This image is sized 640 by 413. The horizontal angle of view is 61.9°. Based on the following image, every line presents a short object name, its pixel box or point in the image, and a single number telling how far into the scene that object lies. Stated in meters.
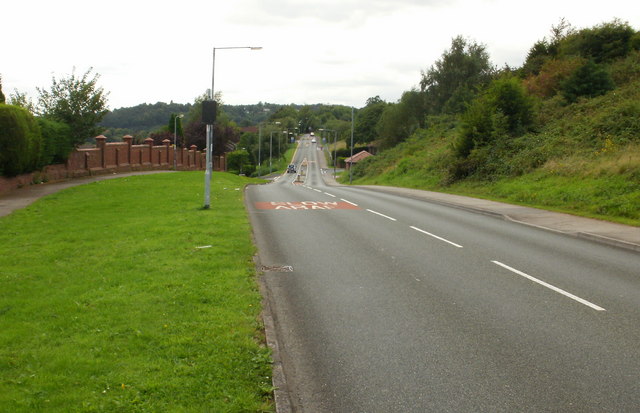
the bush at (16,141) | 21.52
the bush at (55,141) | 26.09
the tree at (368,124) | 128.25
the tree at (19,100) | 34.30
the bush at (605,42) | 42.69
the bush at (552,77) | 38.91
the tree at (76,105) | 30.03
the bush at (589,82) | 33.56
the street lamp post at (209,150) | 17.62
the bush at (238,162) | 91.62
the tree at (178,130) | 76.83
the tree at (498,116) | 31.81
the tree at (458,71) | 66.88
